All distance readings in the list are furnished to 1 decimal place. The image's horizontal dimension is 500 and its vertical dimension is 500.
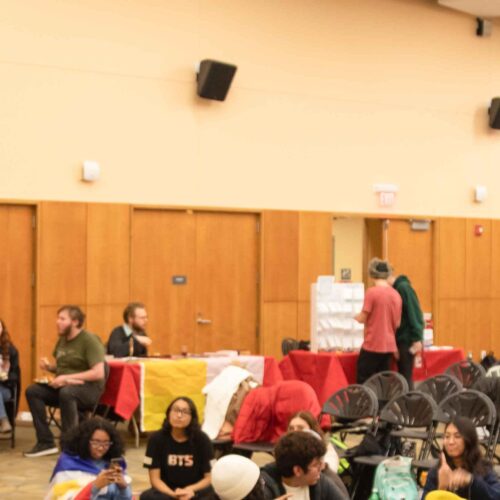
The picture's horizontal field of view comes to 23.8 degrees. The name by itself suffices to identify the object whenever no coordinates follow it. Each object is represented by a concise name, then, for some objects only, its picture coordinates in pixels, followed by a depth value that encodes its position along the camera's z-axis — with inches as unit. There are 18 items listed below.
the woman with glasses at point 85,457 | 253.8
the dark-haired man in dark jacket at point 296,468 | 199.5
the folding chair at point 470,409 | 328.8
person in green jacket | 446.6
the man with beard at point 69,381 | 390.9
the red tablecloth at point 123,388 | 398.9
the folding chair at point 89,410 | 398.0
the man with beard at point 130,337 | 426.0
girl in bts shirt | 280.1
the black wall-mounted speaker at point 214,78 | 524.1
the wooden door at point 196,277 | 520.1
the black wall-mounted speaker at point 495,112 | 648.4
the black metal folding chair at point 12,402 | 403.9
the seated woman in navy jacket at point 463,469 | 222.5
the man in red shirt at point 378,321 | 434.9
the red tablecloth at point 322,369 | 442.0
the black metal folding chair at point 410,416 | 326.0
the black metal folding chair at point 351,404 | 349.1
